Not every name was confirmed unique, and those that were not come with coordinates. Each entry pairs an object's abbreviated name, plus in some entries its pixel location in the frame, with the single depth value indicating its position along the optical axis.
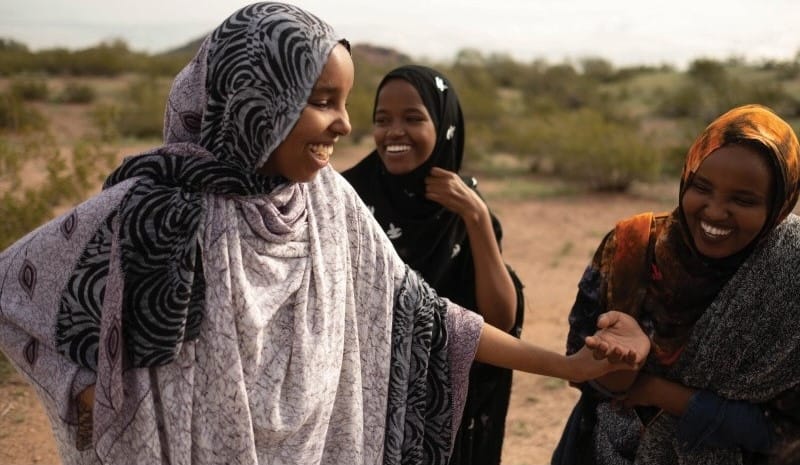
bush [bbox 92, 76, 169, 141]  17.94
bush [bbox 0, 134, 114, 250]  6.34
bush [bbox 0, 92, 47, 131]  8.75
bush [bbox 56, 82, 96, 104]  21.94
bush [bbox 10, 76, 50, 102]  20.81
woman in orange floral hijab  2.16
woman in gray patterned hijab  1.76
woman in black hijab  2.94
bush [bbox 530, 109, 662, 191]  12.99
